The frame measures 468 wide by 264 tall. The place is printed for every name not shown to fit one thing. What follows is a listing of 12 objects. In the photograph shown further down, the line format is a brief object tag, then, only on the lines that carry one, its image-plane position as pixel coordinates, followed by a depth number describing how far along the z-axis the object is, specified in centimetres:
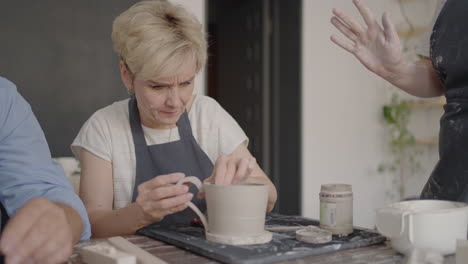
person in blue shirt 113
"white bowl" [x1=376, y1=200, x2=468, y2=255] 98
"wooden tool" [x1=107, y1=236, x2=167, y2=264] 92
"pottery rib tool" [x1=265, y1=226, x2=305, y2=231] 122
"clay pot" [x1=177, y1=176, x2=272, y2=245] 110
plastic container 117
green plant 479
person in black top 131
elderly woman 161
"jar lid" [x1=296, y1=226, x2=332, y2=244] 108
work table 98
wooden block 89
